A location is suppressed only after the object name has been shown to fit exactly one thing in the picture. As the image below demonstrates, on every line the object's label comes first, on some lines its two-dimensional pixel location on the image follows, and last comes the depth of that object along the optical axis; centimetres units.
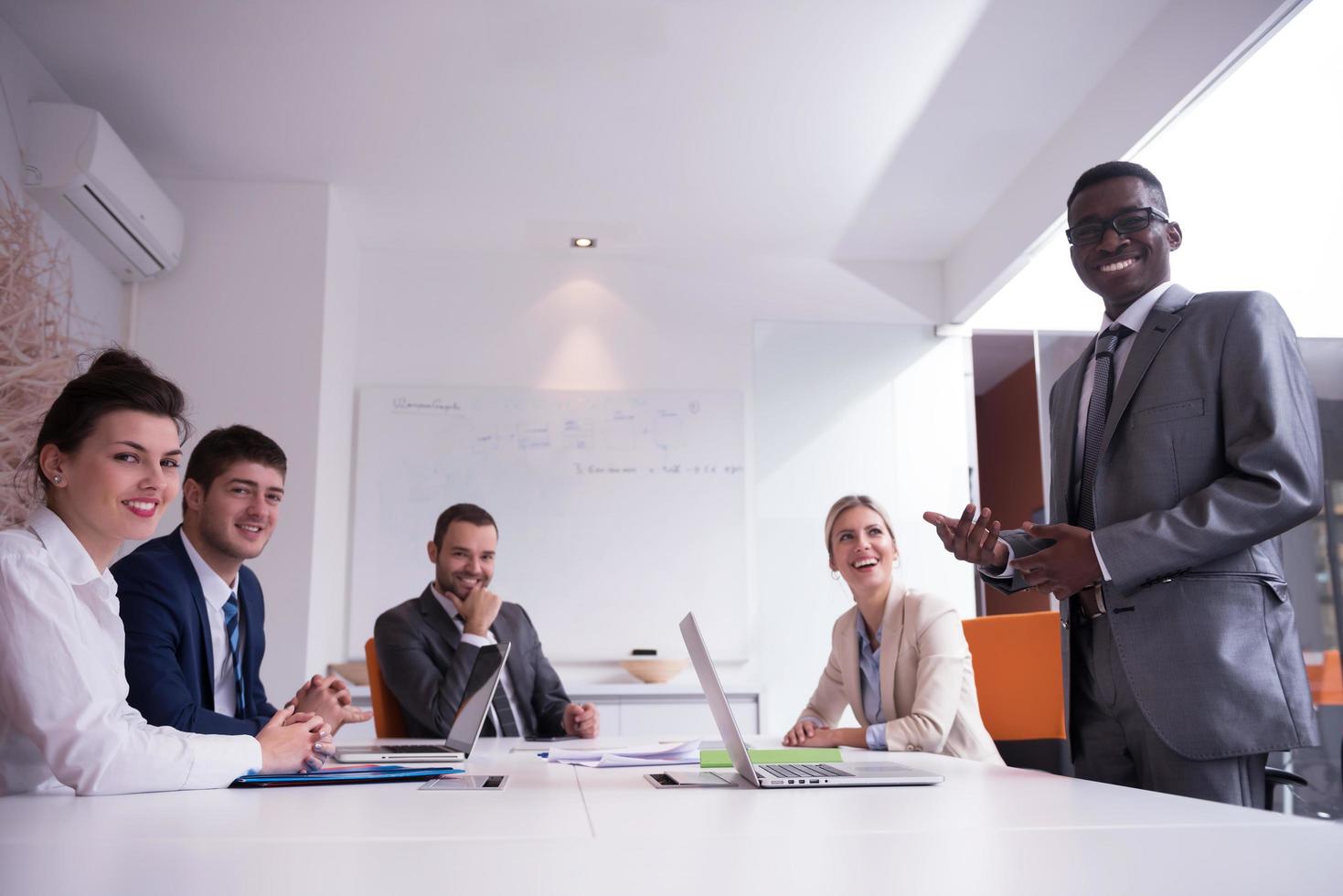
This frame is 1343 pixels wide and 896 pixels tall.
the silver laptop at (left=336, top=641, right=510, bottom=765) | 179
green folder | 152
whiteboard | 493
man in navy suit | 194
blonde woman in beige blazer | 232
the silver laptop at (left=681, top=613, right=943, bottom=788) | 126
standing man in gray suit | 153
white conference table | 70
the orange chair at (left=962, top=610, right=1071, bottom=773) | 259
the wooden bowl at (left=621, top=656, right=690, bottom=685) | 471
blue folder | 131
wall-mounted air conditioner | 348
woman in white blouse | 126
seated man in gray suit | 292
